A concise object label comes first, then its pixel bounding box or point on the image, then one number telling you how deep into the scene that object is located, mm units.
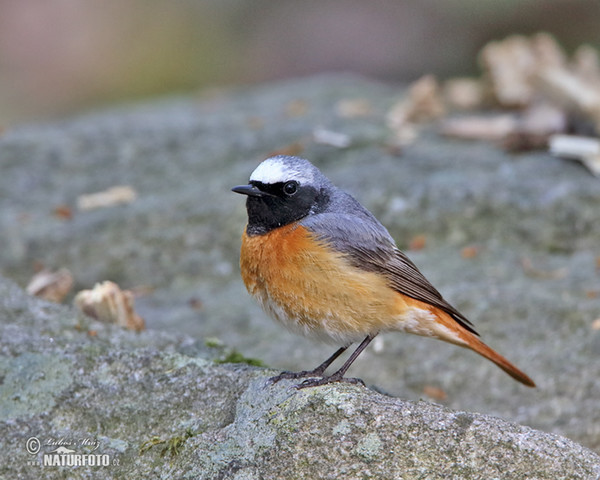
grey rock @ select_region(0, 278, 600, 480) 5543
